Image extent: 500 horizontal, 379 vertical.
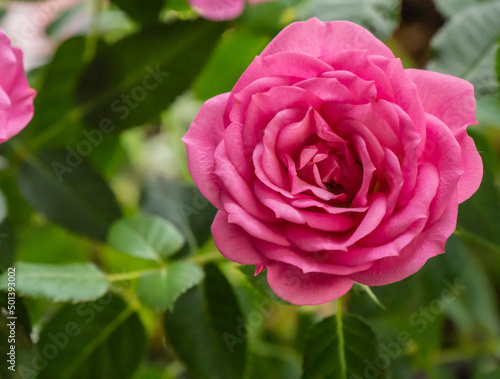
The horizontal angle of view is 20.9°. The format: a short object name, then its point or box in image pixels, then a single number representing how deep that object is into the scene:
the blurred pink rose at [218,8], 0.40
